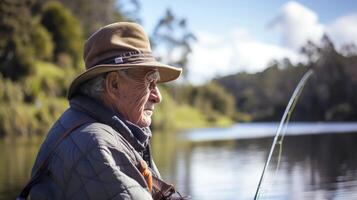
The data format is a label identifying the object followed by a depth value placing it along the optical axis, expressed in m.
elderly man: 1.69
